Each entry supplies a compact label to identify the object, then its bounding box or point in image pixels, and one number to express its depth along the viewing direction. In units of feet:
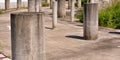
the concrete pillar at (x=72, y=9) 41.94
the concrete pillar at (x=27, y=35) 16.74
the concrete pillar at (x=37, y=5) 40.67
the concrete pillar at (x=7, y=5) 66.19
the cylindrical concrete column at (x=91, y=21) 28.74
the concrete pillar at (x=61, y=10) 47.81
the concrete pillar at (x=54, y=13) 36.66
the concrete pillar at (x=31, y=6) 39.27
